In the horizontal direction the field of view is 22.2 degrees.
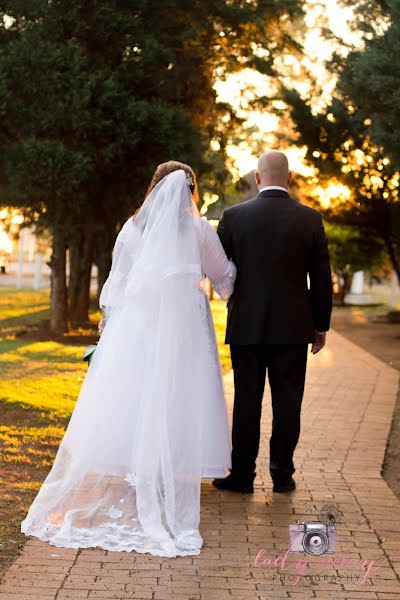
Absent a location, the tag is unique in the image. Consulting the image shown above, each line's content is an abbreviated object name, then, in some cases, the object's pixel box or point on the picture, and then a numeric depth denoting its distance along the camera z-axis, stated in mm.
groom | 6496
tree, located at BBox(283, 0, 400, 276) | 21022
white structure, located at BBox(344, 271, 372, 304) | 43775
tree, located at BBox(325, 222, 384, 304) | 36659
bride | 5730
